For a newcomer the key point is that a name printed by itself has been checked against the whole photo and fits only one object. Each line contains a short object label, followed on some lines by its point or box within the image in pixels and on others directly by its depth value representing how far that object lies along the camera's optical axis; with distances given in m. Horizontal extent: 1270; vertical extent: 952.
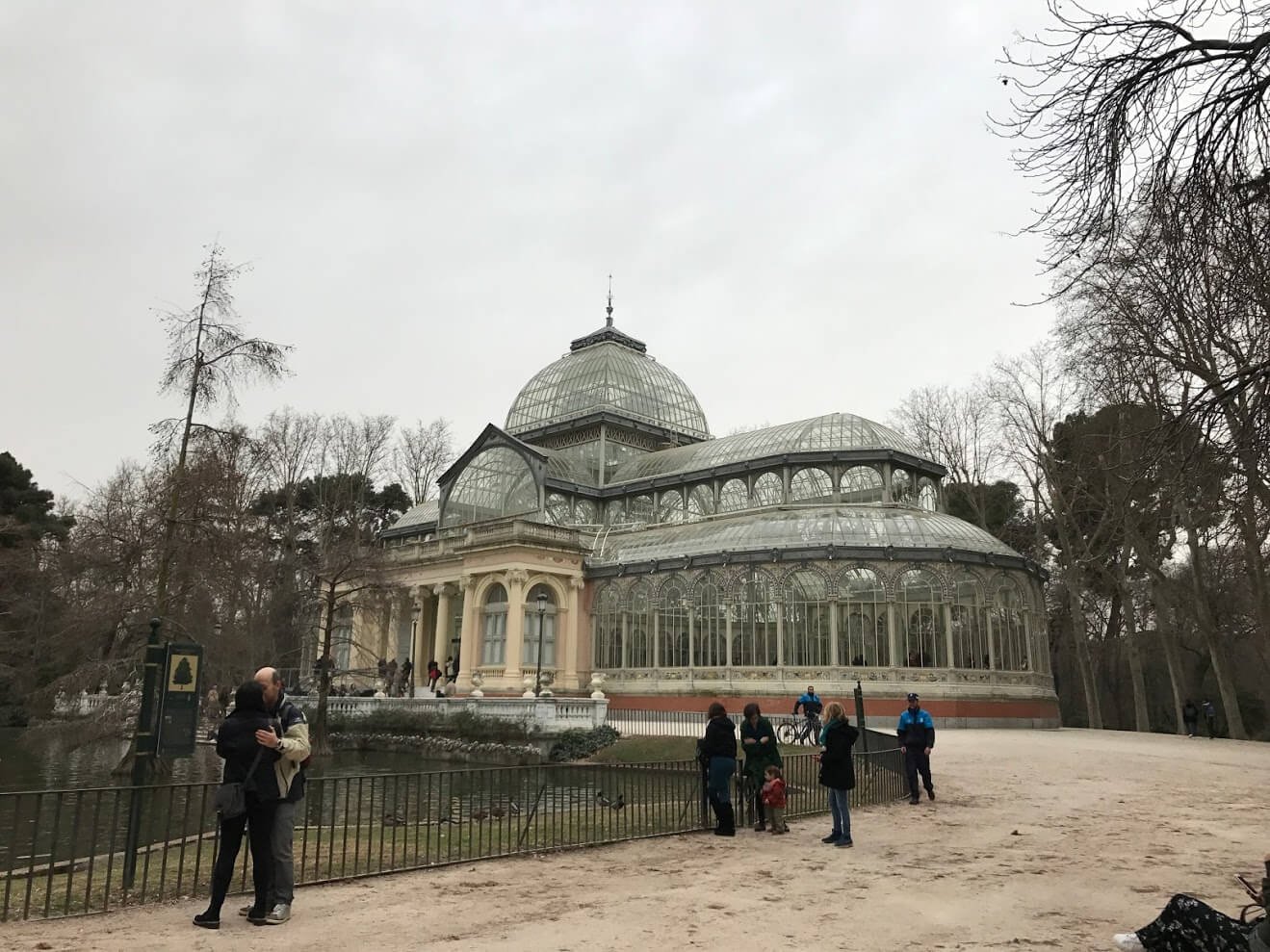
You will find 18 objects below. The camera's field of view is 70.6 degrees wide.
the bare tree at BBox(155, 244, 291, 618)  17.53
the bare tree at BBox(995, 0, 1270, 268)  6.98
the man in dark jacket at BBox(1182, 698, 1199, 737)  28.94
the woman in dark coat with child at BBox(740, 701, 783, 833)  10.94
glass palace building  30.52
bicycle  22.11
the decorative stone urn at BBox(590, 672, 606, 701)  28.74
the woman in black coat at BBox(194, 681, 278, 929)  6.66
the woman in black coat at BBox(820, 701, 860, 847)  9.82
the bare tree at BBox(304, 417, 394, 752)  27.20
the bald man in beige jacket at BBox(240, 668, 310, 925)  6.73
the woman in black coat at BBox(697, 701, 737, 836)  10.61
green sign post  8.84
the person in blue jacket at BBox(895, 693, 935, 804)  13.23
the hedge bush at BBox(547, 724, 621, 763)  25.48
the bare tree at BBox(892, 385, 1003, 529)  42.59
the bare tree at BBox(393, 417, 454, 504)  58.00
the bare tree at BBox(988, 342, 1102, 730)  32.94
